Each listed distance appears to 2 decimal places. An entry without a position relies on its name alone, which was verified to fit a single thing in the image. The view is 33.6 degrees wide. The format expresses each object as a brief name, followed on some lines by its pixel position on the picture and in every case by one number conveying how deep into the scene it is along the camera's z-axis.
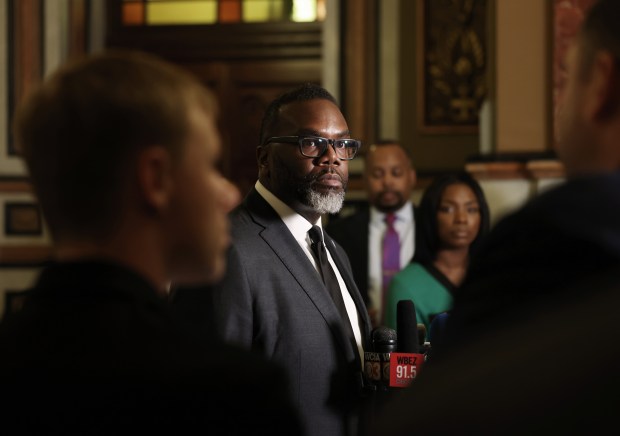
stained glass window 7.34
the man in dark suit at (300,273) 2.35
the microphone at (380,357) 2.27
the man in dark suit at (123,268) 1.00
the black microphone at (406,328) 2.25
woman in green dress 3.67
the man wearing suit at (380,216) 4.87
